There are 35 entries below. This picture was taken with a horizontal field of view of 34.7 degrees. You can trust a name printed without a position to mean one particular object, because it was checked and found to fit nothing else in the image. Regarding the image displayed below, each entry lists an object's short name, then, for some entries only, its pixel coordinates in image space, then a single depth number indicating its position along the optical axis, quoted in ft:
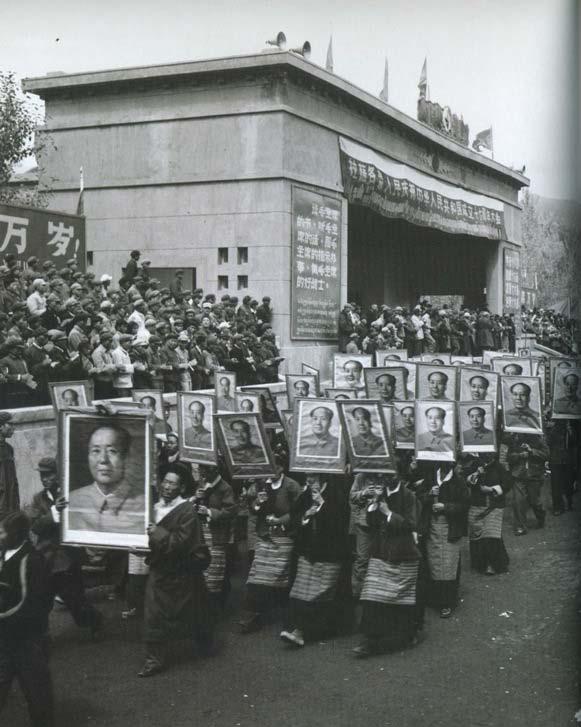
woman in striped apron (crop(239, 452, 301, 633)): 29.25
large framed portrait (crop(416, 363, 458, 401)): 43.47
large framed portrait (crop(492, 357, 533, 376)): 51.78
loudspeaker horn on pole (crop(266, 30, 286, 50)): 71.03
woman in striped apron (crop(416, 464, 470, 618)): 31.48
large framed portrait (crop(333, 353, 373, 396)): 54.13
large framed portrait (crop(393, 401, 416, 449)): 36.55
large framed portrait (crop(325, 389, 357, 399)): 39.65
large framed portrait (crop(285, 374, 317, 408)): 45.52
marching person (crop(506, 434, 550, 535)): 43.01
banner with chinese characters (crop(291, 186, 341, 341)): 75.56
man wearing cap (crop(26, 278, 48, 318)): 44.39
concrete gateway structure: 74.33
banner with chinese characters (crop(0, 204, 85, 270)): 58.75
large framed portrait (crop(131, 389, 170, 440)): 36.09
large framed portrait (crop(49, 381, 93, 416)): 36.37
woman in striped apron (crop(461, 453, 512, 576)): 35.94
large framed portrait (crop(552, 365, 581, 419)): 44.78
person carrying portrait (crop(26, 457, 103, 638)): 26.81
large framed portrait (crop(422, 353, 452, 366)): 57.88
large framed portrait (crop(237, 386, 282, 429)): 42.11
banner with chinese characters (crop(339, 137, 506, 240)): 82.58
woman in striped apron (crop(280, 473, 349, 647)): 28.09
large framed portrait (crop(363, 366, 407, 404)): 45.09
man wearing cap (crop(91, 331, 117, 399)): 43.65
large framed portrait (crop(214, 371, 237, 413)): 42.42
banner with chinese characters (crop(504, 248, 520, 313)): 131.23
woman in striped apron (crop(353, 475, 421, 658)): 27.04
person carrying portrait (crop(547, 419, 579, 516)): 45.14
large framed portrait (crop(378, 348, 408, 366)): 54.34
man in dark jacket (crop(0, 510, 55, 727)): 20.48
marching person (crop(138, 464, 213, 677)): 25.21
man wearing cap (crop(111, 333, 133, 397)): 44.80
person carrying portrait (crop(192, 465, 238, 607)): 29.76
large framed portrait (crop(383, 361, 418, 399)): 48.27
